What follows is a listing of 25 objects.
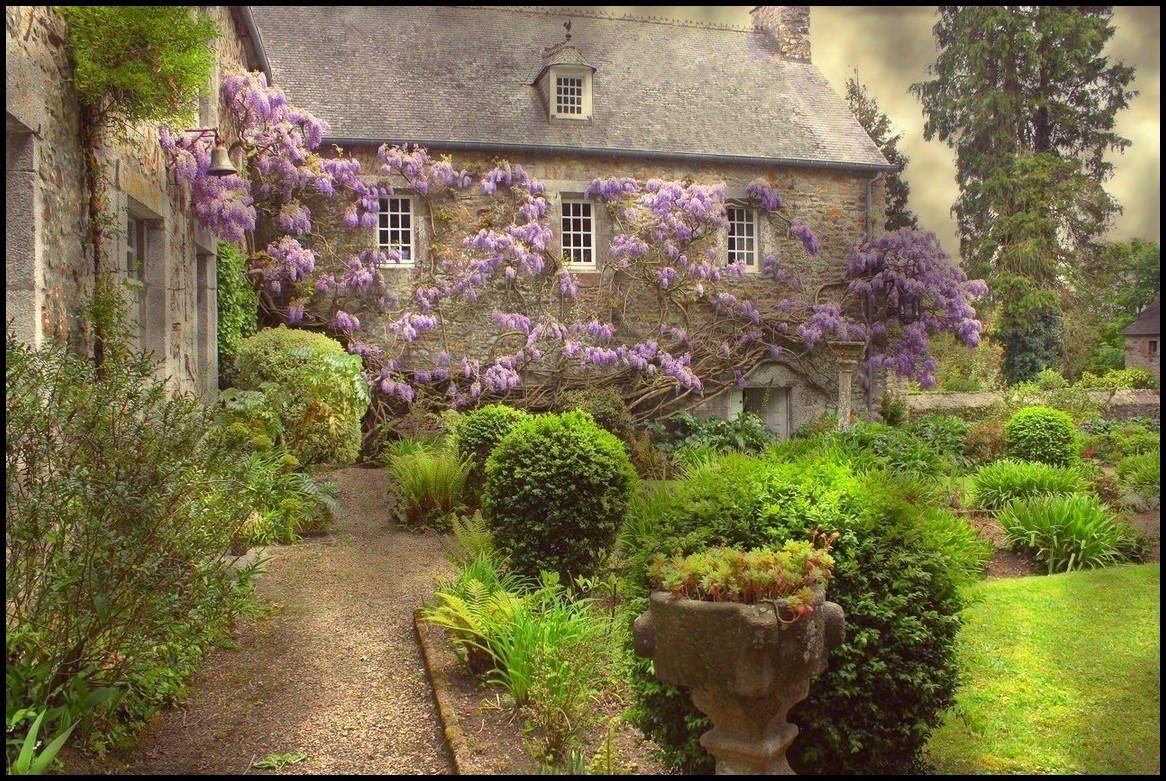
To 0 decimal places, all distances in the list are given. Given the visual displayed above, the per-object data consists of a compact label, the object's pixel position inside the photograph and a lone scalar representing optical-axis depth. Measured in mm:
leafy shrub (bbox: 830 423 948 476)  9602
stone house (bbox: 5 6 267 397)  4969
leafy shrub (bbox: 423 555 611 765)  4070
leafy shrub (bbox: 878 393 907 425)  16562
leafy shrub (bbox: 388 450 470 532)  8945
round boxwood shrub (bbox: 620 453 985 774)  3432
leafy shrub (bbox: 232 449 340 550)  7383
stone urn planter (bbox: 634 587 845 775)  2805
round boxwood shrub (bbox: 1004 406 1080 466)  12234
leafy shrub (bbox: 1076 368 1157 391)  19094
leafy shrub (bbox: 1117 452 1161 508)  9812
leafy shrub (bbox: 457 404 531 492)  9469
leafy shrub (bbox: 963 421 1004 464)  13398
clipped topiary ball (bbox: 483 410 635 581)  6227
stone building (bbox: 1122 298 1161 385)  27188
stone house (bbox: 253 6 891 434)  14938
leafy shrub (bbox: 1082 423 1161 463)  12680
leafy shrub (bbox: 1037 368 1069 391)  18781
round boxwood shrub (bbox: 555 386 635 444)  13492
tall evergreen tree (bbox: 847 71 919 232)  23922
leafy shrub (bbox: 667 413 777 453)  13278
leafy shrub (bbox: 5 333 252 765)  3688
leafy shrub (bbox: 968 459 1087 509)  9820
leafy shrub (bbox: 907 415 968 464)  12664
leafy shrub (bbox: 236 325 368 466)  9594
